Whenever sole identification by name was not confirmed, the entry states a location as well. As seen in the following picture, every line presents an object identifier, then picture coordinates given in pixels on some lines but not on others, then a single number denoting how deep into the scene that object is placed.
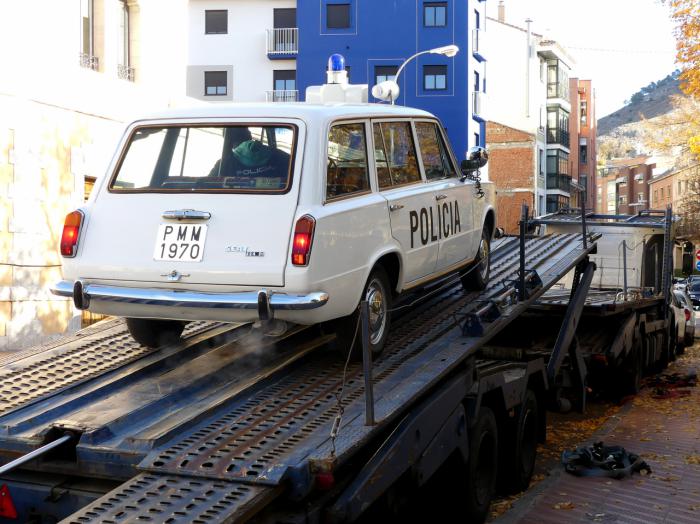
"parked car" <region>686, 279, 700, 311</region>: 42.16
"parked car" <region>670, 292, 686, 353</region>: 17.95
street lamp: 10.40
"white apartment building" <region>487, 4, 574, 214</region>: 61.12
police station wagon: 5.57
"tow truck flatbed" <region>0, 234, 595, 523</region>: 4.35
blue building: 46.12
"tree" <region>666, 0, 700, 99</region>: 20.80
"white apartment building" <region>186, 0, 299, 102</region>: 48.06
